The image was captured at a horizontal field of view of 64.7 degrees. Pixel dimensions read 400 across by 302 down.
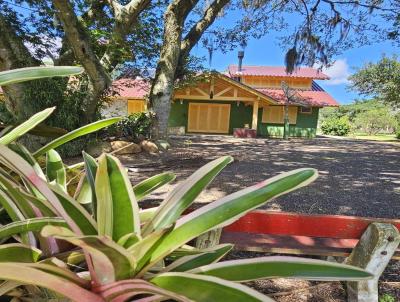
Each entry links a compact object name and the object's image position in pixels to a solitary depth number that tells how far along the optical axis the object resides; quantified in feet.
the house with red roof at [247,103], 55.88
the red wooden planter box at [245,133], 55.16
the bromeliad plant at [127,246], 2.28
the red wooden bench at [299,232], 5.45
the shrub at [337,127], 79.00
